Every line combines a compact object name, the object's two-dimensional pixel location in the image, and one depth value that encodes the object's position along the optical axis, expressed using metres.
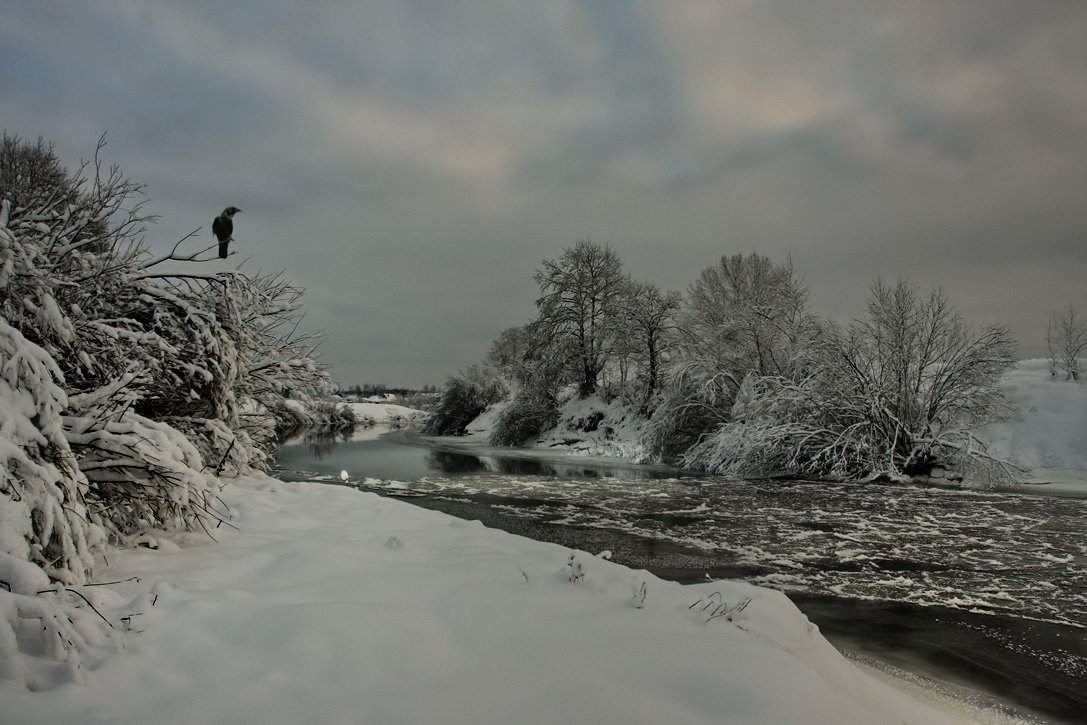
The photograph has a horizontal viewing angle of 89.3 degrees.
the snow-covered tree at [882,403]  13.77
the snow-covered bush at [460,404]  35.78
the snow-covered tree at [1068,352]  21.22
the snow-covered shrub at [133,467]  3.57
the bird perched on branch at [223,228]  6.70
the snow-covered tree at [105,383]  2.79
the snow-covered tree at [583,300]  27.03
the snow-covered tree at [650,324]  24.30
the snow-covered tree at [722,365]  18.00
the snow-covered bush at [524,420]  26.22
